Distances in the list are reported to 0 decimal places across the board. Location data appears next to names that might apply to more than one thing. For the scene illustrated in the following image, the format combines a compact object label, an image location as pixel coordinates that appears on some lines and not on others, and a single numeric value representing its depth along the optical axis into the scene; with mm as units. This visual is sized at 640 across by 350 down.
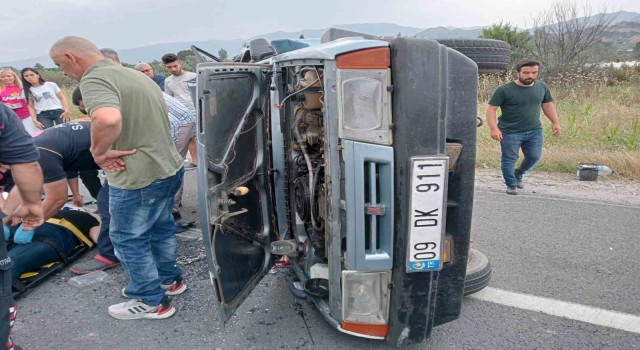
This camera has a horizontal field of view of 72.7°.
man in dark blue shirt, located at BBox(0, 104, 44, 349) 2104
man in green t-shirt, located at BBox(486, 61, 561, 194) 5199
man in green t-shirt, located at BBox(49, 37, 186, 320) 2404
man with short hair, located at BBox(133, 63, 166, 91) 6035
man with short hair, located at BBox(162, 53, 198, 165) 6273
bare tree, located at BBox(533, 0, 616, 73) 14992
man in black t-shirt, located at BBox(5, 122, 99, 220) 3124
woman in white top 7137
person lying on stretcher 3232
